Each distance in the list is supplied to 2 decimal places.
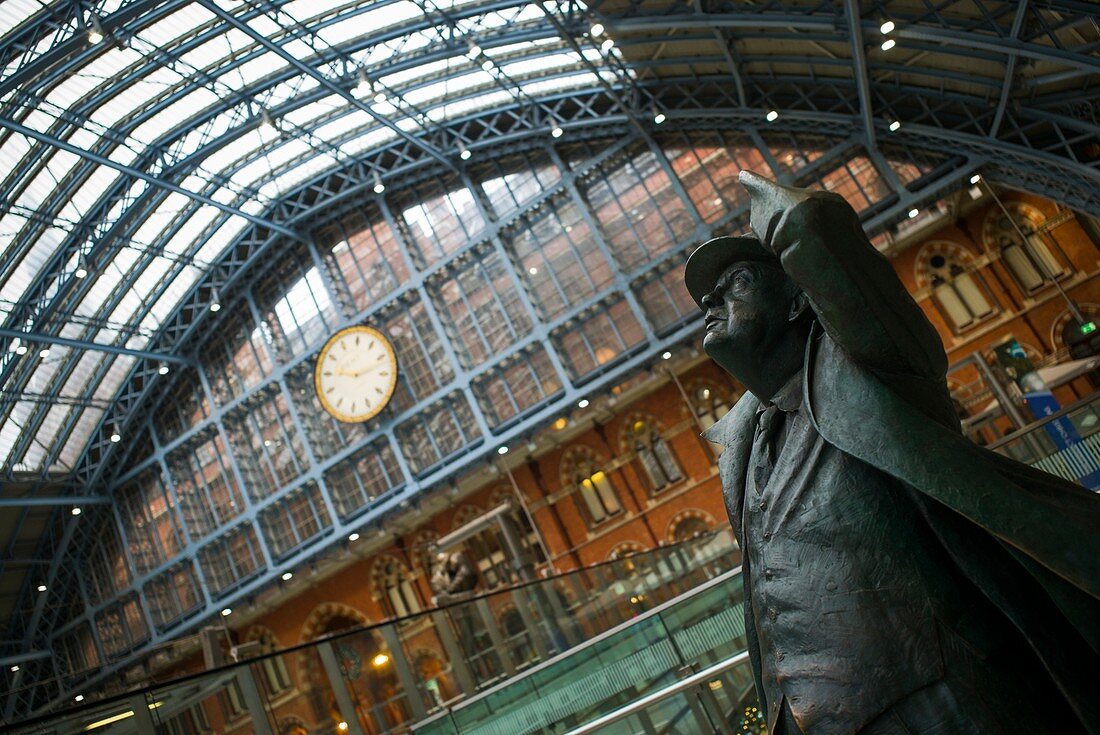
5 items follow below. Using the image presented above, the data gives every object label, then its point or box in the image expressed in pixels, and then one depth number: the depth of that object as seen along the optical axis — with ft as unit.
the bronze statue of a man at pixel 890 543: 6.56
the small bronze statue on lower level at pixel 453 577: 54.08
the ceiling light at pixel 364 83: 64.69
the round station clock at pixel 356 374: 78.33
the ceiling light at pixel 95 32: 53.36
